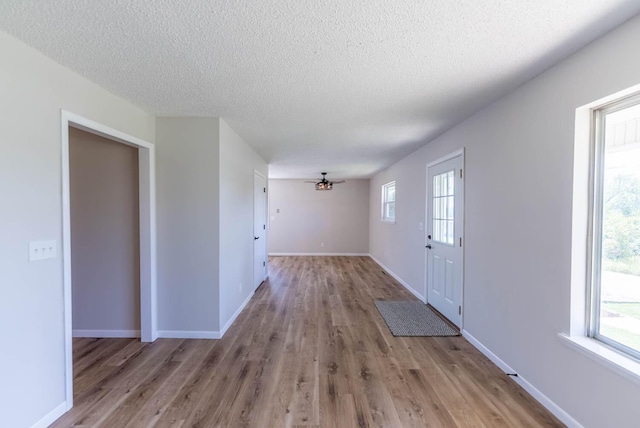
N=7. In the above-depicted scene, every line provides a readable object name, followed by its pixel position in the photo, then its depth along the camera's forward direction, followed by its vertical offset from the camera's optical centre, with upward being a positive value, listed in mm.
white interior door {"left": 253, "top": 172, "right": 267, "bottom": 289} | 4773 -370
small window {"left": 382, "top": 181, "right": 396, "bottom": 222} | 6167 +191
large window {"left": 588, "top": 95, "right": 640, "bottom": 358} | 1551 -91
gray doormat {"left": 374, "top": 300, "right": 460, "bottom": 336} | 3176 -1373
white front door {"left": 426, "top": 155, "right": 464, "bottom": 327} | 3242 -346
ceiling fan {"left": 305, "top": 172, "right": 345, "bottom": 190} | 6734 +606
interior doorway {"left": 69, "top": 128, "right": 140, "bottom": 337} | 2982 -258
